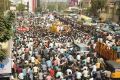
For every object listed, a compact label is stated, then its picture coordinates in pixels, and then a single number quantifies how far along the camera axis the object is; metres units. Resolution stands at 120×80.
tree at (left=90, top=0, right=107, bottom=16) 93.19
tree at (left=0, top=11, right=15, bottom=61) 14.63
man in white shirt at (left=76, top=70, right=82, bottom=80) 20.64
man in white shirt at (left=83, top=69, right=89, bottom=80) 20.72
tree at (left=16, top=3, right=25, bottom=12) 162.00
